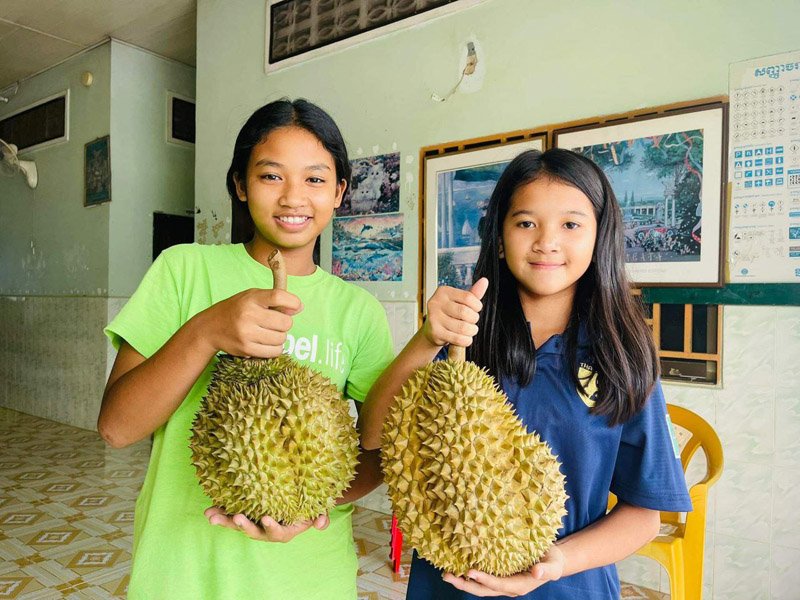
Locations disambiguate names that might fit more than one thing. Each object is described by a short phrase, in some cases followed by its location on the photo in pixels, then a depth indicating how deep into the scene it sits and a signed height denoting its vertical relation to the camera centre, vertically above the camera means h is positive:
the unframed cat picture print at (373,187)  3.00 +0.56
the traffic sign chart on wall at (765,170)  1.94 +0.44
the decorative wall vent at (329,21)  2.92 +1.48
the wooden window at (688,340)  2.11 -0.16
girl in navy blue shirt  0.87 -0.12
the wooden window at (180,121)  4.94 +1.47
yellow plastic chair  1.63 -0.72
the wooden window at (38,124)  5.11 +1.54
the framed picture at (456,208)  2.66 +0.41
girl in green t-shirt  0.77 -0.08
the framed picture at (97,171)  4.64 +0.97
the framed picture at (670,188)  2.08 +0.40
